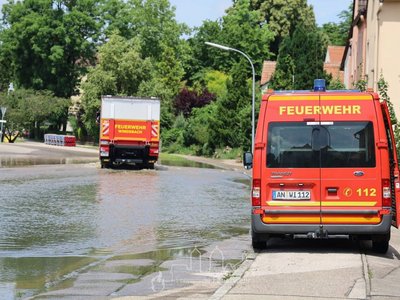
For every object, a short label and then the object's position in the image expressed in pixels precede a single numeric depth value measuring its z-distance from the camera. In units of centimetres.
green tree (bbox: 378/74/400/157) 2034
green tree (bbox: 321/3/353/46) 9050
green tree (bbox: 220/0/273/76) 8100
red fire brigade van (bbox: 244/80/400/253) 1070
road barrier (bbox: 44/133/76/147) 6288
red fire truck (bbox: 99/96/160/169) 3247
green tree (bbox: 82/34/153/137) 6275
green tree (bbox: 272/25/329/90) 5309
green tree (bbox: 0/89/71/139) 6662
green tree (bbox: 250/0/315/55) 8231
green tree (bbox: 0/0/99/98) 7075
